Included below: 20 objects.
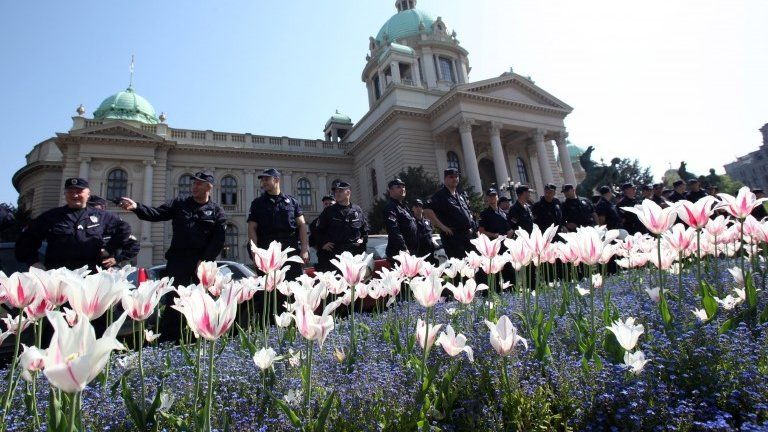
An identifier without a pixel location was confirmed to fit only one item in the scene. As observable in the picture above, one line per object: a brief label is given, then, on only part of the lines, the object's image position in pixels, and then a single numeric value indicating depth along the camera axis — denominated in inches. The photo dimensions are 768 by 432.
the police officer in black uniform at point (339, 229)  242.1
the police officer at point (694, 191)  398.9
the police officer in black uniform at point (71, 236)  170.2
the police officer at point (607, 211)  375.9
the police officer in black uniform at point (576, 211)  348.8
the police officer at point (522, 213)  316.1
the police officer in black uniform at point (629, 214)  366.3
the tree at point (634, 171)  1809.8
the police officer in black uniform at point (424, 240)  295.0
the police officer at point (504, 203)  365.9
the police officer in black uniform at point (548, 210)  328.8
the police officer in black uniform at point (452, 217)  254.1
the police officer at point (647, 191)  378.9
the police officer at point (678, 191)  405.4
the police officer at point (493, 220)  294.8
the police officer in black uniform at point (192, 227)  187.5
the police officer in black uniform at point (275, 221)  213.2
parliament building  1164.5
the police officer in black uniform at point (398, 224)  241.9
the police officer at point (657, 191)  377.4
